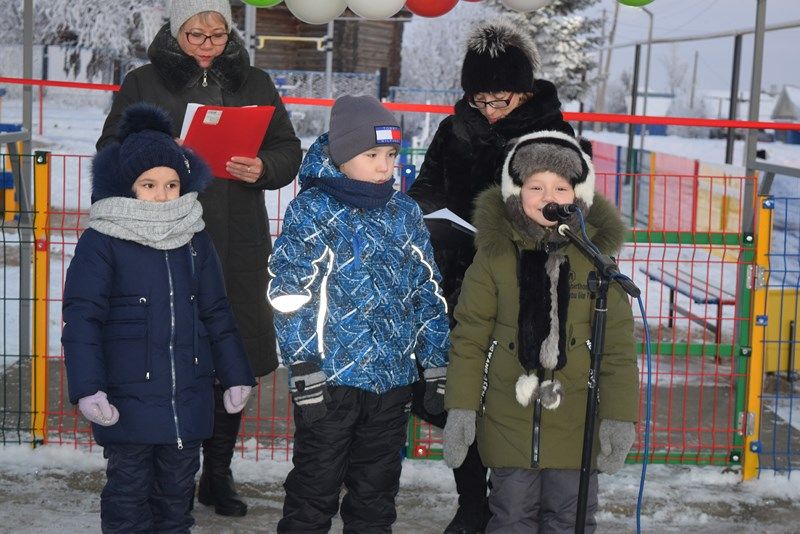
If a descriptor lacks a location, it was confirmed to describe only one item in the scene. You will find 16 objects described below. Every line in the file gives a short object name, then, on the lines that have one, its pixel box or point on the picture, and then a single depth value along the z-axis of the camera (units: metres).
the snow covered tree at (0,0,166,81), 26.77
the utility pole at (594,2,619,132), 41.62
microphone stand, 3.05
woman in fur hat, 4.20
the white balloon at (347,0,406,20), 5.45
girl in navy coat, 3.56
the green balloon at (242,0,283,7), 5.73
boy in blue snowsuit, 3.62
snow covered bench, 7.66
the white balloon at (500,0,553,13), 5.84
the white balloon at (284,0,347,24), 5.54
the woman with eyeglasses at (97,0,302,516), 4.35
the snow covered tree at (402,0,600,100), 29.17
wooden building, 33.62
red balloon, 5.76
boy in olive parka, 3.63
